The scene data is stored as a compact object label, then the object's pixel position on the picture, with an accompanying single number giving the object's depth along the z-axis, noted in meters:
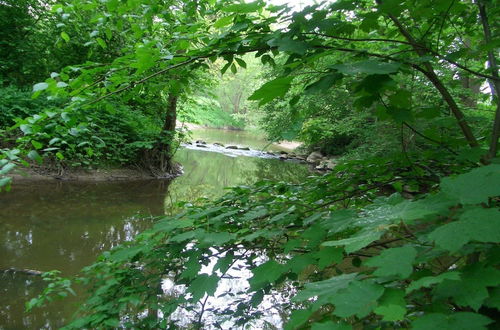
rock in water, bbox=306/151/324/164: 16.42
